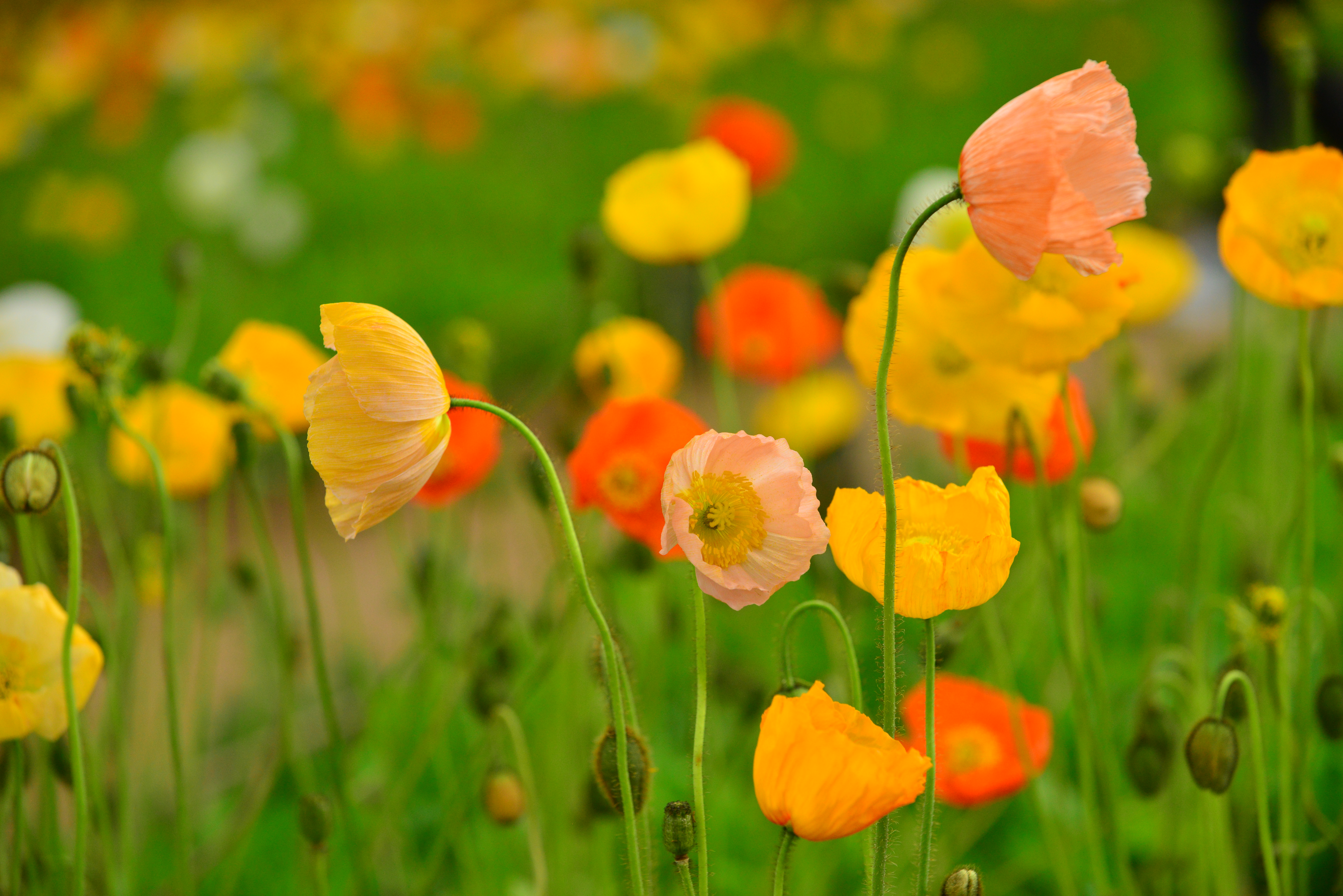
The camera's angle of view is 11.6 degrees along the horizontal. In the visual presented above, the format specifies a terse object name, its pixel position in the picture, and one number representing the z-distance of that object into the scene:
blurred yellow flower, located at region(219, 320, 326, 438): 2.18
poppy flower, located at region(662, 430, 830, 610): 1.90
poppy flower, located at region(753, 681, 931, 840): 1.88
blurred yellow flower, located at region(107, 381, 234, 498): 2.32
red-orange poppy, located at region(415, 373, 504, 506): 2.16
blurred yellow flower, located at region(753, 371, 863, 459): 3.15
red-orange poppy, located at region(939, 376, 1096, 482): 2.10
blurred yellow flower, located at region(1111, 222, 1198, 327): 2.84
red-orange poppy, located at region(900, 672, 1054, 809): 2.12
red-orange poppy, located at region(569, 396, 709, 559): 2.07
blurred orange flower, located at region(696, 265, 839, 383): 2.80
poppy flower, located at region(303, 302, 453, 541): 1.90
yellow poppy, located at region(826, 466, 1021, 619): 1.90
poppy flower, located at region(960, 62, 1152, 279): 1.88
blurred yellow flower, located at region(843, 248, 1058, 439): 2.10
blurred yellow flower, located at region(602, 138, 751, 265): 2.34
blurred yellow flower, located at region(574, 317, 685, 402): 2.34
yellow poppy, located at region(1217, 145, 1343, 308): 2.00
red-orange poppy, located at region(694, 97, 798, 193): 3.40
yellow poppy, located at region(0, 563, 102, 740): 1.98
